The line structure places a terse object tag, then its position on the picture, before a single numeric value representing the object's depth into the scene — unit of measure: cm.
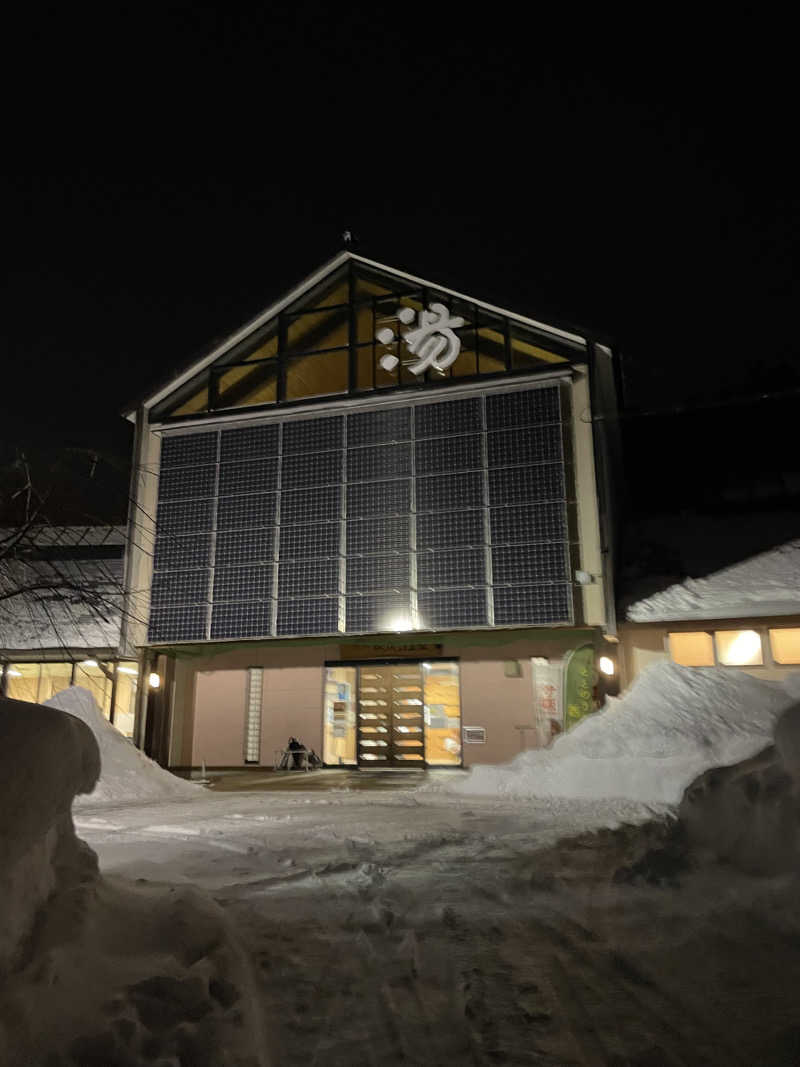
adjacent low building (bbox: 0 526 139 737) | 1914
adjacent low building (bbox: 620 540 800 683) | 1562
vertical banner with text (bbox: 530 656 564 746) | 1758
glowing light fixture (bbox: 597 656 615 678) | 1589
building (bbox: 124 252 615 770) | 1642
